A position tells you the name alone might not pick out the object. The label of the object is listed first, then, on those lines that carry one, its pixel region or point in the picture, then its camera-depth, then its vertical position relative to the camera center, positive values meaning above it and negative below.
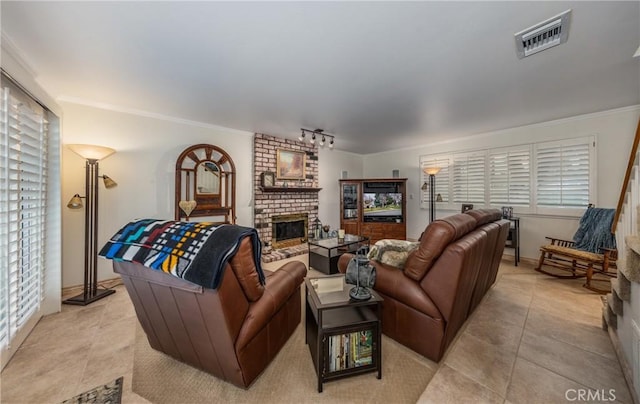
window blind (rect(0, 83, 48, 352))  1.55 -0.08
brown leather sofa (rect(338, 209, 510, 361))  1.52 -0.59
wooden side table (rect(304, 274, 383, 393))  1.39 -0.84
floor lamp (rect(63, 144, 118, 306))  2.42 -0.17
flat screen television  5.35 -0.16
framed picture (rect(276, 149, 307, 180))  4.61 +0.74
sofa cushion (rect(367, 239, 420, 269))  1.89 -0.43
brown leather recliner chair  1.23 -0.68
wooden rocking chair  2.74 -0.61
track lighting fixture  3.98 +1.23
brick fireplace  4.30 +0.17
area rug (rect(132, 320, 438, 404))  1.36 -1.15
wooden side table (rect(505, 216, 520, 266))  3.69 -0.54
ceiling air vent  1.52 +1.19
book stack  1.42 -0.94
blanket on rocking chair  2.85 -0.37
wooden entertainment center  5.31 -0.18
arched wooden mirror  3.41 +0.24
